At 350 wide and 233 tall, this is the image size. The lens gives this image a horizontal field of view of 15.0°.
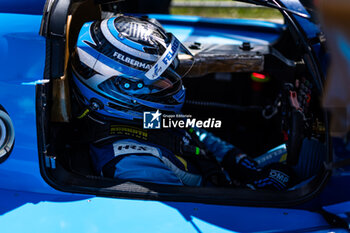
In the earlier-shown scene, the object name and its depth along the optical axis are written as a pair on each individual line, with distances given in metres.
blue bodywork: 2.91
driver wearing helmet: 3.00
